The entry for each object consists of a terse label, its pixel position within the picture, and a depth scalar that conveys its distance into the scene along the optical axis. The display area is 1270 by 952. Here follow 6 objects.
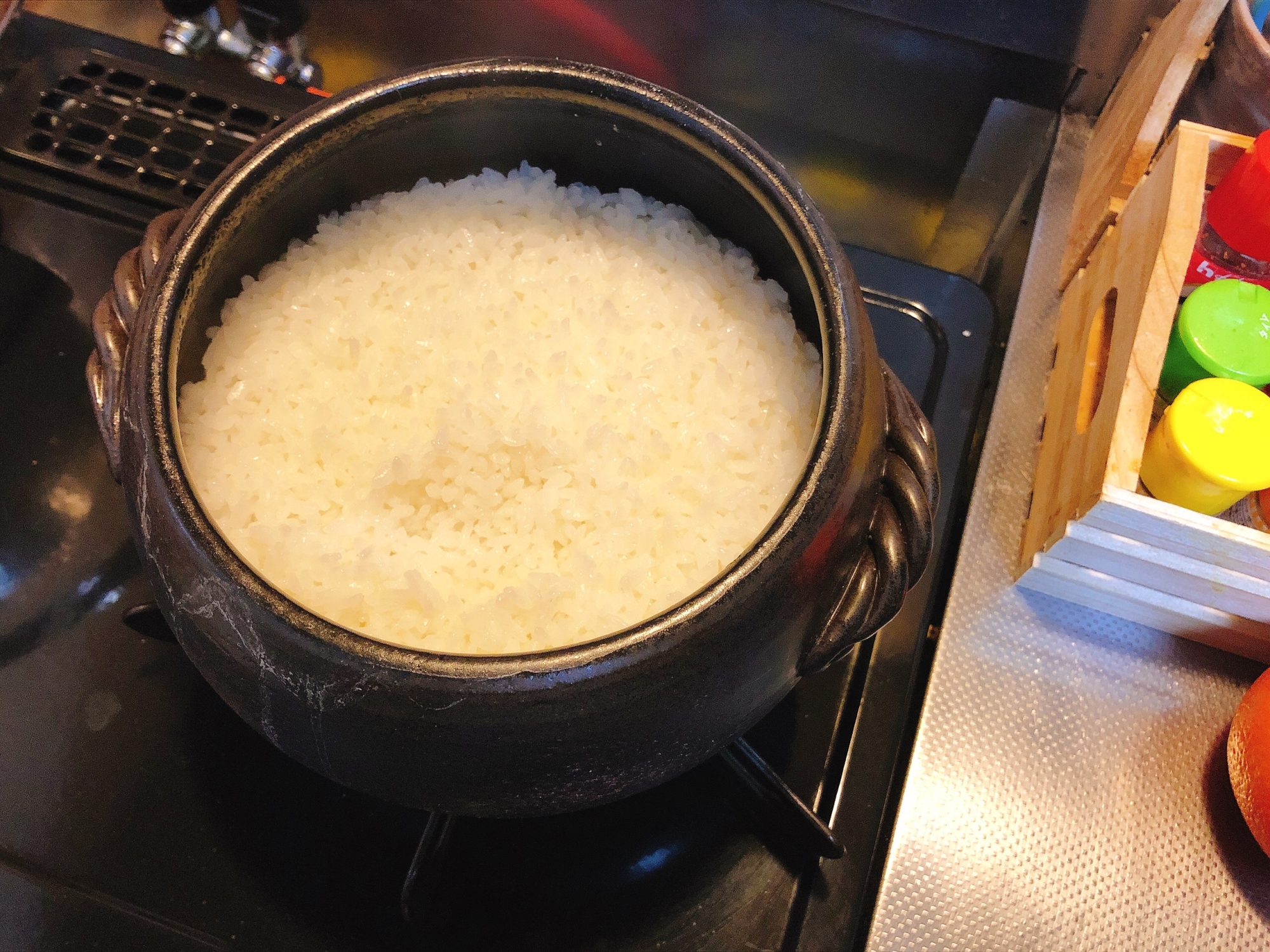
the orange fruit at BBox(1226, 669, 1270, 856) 0.40
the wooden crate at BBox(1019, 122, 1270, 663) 0.40
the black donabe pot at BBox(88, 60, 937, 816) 0.29
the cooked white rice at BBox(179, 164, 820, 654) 0.33
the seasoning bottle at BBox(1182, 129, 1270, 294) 0.42
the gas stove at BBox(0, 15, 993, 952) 0.39
